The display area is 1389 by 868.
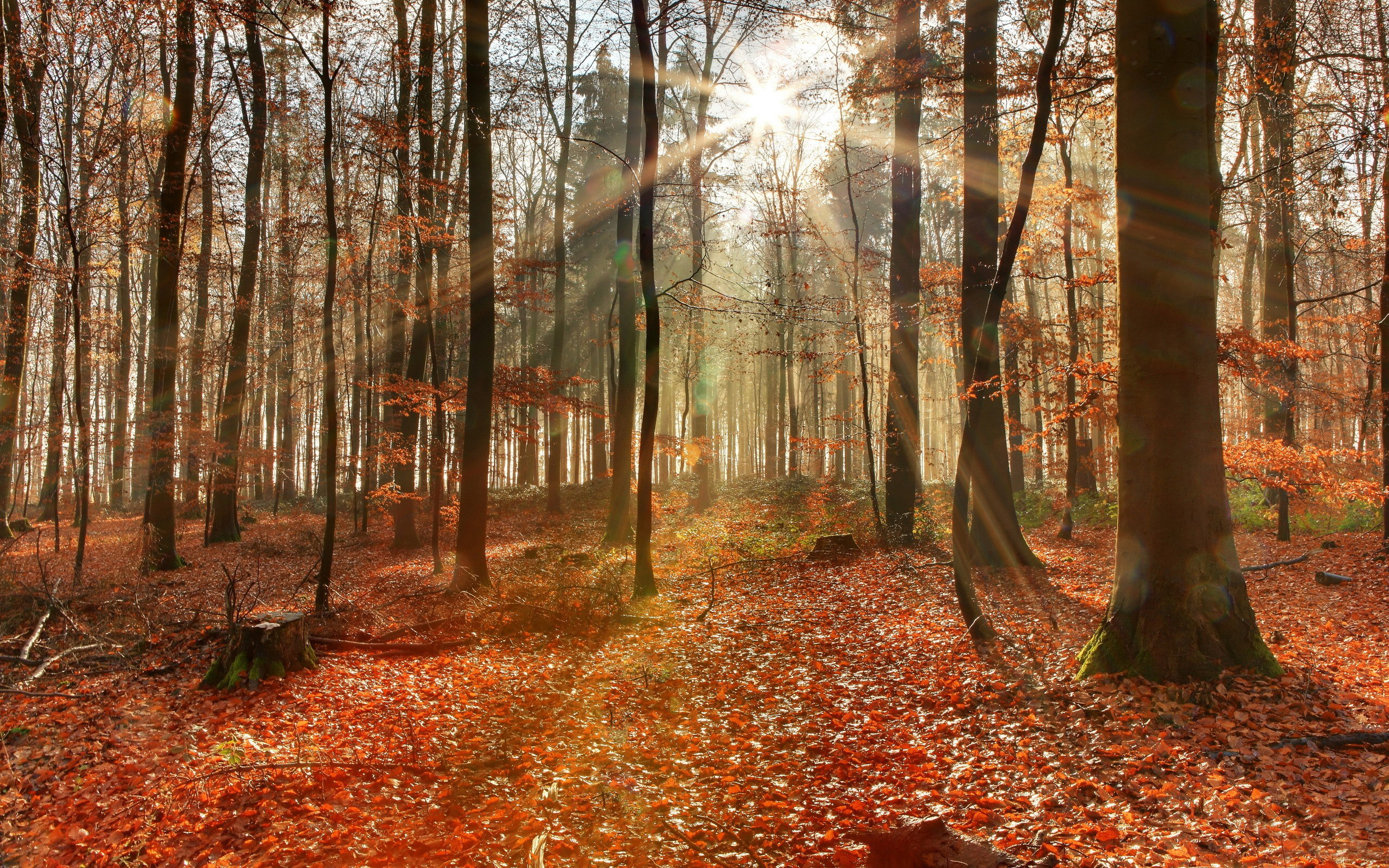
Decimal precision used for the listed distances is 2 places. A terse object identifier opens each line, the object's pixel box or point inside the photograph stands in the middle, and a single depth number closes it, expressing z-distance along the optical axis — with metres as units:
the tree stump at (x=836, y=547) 12.23
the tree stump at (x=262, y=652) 5.71
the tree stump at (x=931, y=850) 2.97
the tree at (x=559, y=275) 18.48
